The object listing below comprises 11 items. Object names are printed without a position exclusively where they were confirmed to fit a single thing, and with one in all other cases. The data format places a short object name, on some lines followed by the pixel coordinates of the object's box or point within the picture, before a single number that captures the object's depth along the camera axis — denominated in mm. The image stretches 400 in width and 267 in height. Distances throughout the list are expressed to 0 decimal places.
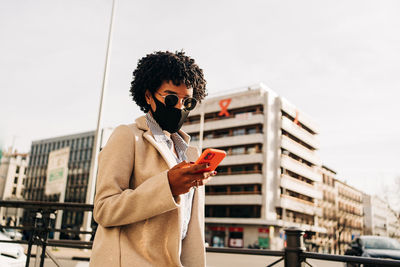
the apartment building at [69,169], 73188
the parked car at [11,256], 5418
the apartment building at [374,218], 101731
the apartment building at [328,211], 59875
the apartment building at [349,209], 71150
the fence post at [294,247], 3547
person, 1371
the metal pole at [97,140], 13586
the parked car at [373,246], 10155
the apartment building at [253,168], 44500
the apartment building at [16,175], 78619
